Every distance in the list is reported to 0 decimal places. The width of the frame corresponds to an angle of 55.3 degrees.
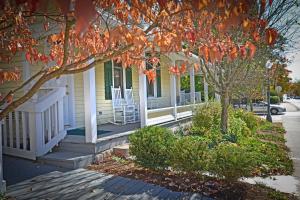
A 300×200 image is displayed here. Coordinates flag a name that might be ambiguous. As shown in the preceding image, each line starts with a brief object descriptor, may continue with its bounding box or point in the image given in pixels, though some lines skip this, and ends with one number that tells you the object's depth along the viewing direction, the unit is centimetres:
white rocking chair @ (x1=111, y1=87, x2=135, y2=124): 1002
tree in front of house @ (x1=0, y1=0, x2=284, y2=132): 181
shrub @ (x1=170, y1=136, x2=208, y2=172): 525
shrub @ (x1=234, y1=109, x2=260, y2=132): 1366
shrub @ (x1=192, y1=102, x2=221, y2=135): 1098
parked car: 2950
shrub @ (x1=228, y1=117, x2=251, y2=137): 1081
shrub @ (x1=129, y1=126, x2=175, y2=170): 575
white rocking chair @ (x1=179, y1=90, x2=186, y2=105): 1580
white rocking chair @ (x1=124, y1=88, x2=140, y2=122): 1046
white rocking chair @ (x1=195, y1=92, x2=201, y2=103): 1726
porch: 641
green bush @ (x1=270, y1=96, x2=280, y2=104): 4175
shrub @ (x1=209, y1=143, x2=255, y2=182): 490
